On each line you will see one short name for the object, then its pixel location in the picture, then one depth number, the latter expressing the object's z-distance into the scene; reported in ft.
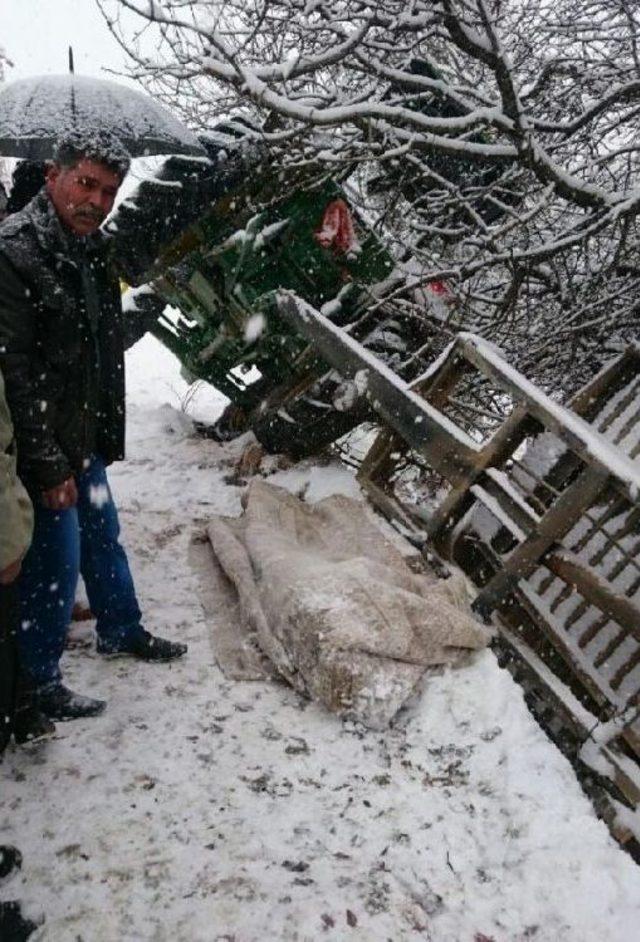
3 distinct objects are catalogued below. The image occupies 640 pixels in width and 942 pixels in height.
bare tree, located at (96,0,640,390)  10.76
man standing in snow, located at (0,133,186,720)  7.10
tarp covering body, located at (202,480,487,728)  8.94
